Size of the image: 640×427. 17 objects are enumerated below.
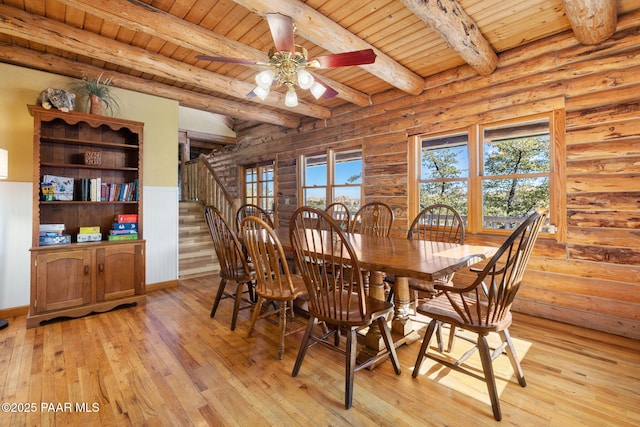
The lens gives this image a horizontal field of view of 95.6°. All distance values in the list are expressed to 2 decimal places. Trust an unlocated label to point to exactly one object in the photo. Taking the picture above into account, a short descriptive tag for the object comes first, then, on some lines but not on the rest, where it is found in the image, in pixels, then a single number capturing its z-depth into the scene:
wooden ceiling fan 1.86
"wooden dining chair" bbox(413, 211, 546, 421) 1.53
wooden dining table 1.63
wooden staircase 4.61
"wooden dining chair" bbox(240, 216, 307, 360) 2.12
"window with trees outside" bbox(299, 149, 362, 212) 4.76
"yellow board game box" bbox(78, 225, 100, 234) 3.24
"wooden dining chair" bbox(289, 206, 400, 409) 1.65
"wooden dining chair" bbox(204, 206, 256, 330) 2.68
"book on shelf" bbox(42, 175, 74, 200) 3.07
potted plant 3.31
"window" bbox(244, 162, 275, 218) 6.32
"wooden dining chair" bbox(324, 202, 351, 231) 4.16
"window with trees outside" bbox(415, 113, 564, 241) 2.95
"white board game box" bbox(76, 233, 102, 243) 3.22
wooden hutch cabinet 2.88
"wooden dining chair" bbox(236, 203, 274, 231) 5.10
